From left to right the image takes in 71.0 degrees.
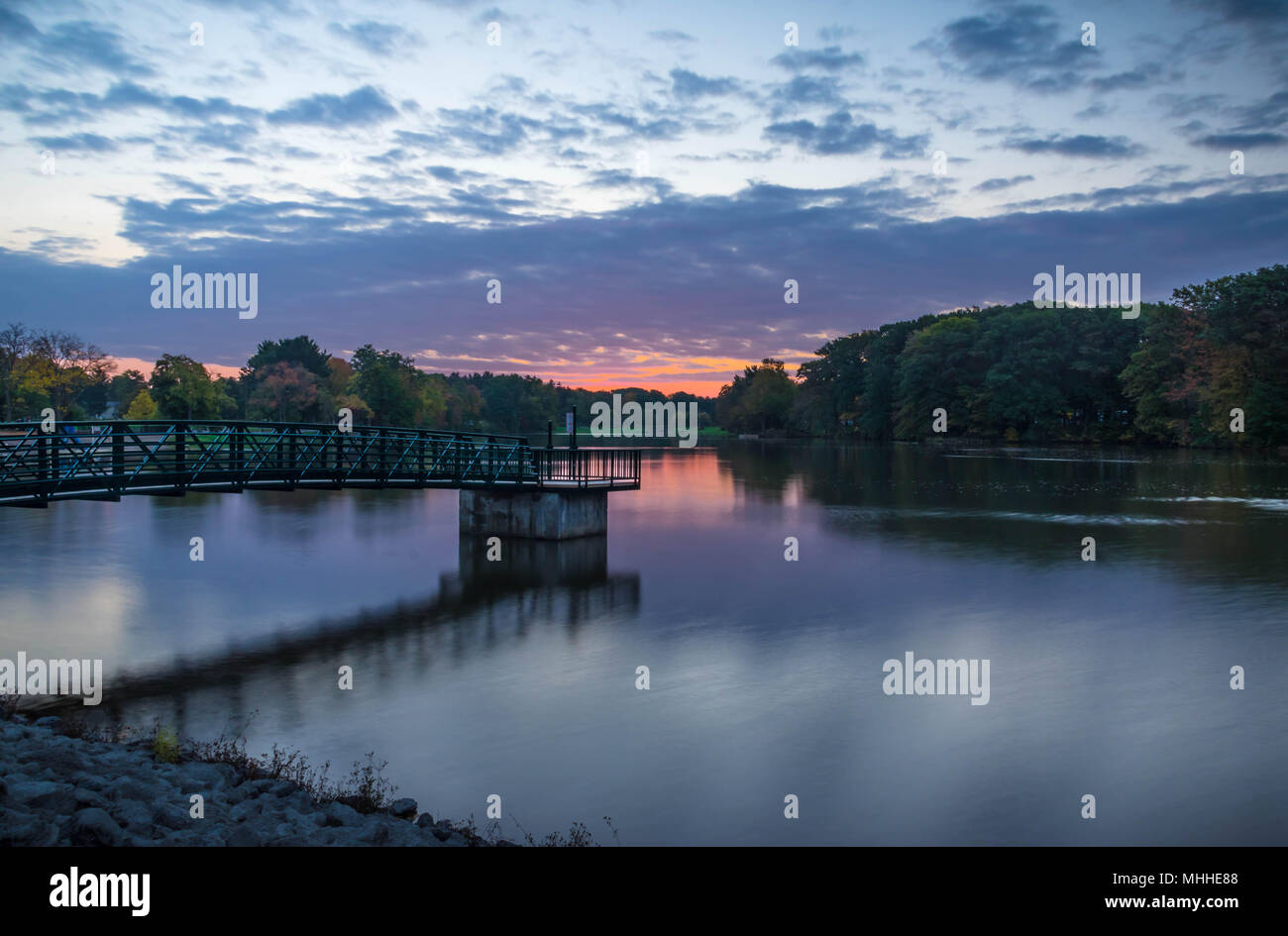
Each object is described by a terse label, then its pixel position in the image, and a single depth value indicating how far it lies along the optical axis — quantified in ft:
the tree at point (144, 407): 297.90
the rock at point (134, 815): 26.58
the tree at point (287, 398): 334.65
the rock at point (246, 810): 28.81
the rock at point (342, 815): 29.12
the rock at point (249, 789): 30.82
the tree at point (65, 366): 249.55
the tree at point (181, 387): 282.97
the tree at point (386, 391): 382.42
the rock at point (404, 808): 32.30
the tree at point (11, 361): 241.55
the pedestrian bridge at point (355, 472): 61.16
